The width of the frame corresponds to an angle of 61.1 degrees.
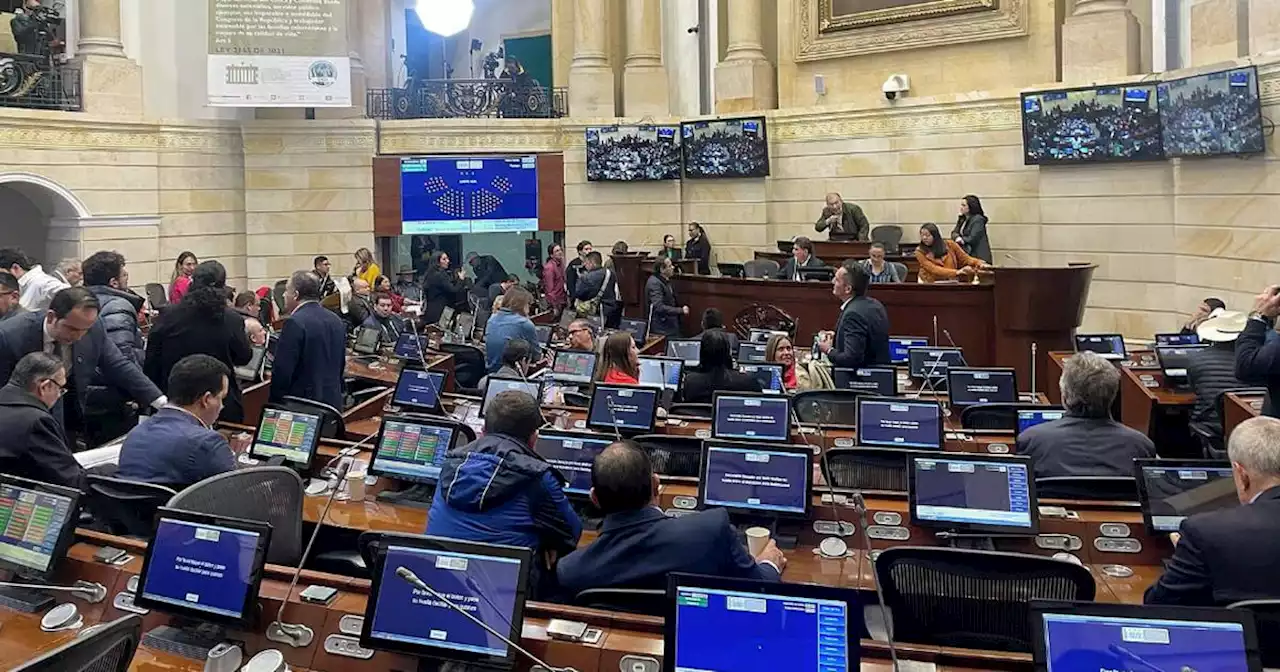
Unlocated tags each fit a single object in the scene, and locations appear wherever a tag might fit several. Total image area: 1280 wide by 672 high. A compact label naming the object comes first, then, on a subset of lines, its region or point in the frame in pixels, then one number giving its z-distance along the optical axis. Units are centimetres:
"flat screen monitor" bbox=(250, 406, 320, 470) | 506
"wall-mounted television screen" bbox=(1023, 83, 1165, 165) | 1124
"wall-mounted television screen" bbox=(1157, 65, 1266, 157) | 959
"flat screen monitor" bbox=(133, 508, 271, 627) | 296
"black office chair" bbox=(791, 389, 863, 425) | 605
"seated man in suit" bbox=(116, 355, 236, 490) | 402
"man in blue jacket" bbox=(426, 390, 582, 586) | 350
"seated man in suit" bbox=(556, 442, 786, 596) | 307
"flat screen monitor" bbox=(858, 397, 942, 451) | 507
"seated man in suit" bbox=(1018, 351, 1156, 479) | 432
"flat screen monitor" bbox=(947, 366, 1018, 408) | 649
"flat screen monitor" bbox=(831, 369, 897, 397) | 681
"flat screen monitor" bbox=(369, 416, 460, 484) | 482
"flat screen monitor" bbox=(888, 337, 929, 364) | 909
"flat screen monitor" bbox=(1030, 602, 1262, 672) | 225
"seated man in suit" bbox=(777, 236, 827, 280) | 1140
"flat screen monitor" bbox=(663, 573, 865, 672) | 248
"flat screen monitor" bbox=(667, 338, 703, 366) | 889
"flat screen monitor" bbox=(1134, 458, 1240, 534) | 371
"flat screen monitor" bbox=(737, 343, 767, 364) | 852
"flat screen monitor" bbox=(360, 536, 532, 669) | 272
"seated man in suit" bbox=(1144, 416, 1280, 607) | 283
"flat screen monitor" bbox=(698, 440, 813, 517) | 404
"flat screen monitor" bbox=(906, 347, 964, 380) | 750
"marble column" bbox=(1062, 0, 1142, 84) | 1219
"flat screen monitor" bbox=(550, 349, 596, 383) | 758
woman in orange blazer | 1073
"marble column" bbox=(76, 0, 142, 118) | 1346
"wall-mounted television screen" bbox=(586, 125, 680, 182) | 1539
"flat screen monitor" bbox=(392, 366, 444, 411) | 655
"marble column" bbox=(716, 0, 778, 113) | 1539
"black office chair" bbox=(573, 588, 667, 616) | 303
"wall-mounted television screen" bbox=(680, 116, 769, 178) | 1474
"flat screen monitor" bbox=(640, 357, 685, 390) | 724
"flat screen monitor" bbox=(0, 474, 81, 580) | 336
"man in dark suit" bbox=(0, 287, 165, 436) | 509
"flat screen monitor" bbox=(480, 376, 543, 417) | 619
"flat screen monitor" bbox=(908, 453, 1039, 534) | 379
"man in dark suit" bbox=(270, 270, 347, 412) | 615
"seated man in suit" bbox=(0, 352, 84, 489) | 390
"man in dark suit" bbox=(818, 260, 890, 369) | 703
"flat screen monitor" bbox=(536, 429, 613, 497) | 456
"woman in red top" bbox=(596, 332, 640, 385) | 613
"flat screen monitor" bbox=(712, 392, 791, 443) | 529
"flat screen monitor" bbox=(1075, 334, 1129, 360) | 851
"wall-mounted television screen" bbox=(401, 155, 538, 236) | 1534
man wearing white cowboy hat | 646
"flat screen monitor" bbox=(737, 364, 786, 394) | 695
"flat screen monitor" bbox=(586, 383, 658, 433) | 560
